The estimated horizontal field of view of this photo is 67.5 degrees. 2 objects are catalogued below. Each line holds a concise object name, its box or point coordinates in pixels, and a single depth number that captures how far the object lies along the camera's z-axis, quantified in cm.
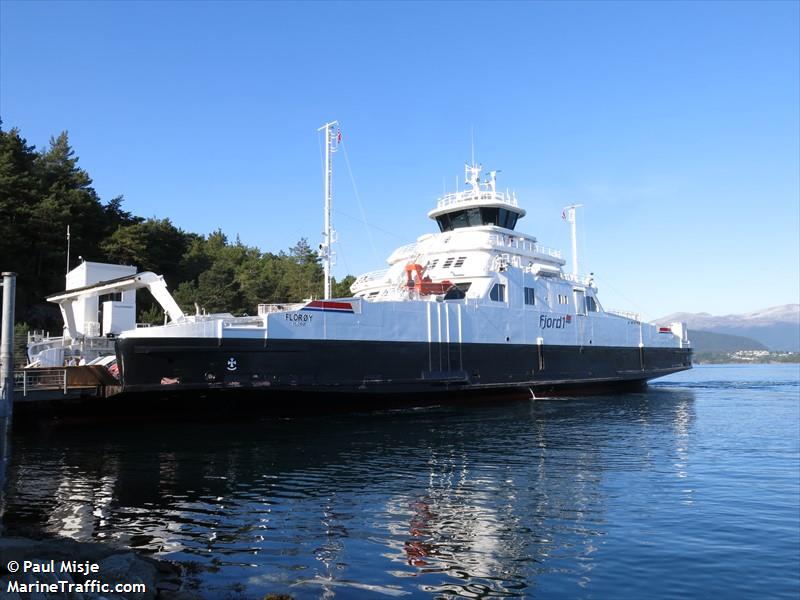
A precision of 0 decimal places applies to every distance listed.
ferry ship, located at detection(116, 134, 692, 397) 1855
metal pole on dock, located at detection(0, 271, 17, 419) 1227
